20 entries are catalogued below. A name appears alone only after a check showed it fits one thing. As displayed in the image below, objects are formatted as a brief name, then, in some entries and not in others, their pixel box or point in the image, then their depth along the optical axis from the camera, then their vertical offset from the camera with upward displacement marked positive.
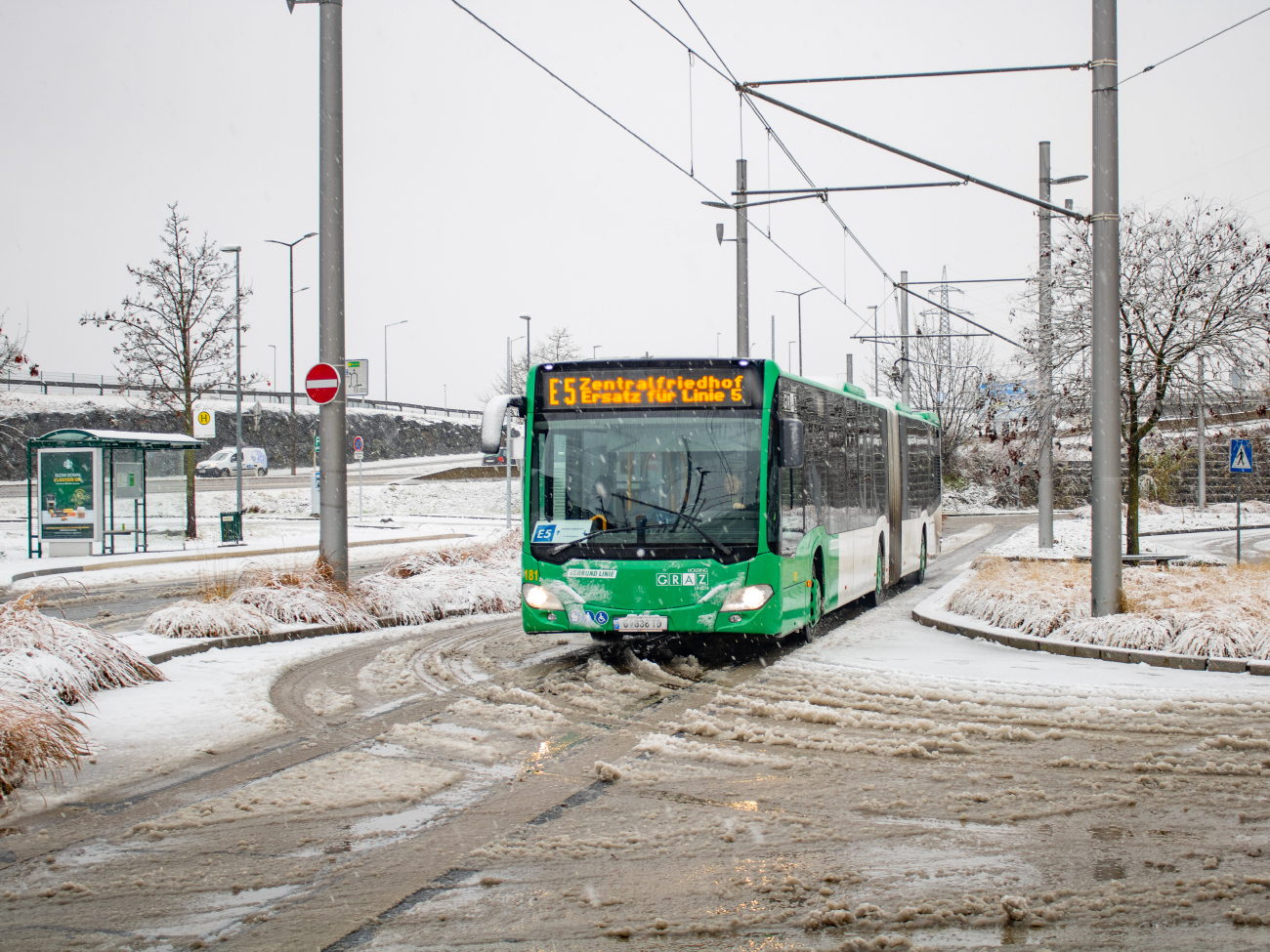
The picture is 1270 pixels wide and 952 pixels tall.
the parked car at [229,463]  60.53 +0.74
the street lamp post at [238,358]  30.73 +3.10
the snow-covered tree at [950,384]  49.03 +3.64
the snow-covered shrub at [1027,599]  11.47 -1.30
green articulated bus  10.11 -0.20
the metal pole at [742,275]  21.62 +3.58
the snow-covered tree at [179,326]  28.75 +3.65
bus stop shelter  23.12 -0.13
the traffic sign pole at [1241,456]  21.02 +0.23
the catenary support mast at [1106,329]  11.22 +1.36
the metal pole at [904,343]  32.22 +3.51
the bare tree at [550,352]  70.12 +7.44
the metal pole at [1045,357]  20.30 +1.92
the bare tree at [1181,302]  18.64 +2.62
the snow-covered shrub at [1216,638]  9.66 -1.38
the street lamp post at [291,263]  46.16 +8.75
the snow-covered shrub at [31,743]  6.09 -1.38
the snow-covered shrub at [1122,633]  10.28 -1.43
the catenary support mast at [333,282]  12.54 +2.07
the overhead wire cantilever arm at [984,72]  11.56 +4.14
